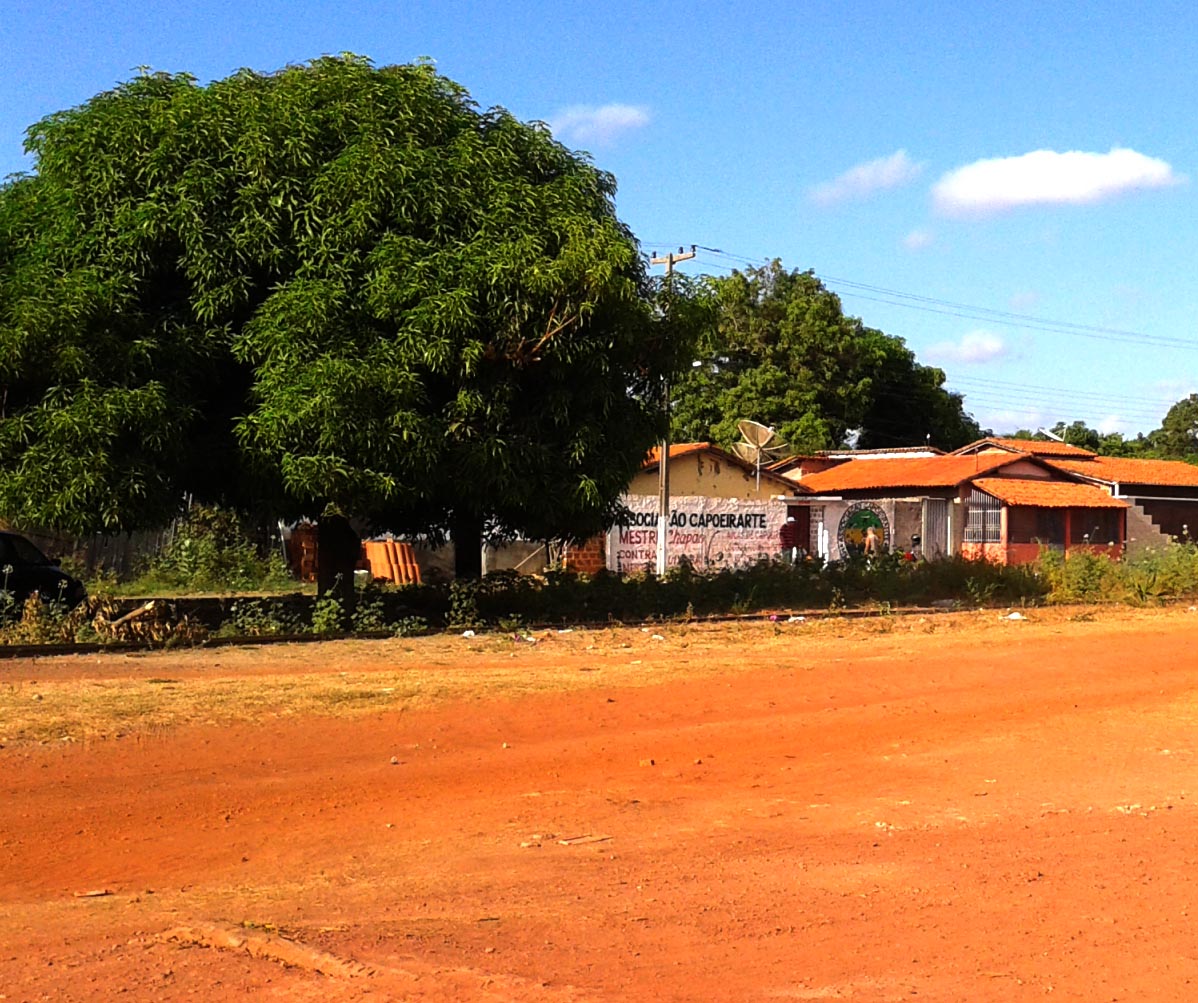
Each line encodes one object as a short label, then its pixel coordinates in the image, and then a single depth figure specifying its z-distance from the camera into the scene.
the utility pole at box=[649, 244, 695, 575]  29.47
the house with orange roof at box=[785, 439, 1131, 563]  36.28
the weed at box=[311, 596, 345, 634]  18.09
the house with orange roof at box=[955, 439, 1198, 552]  46.75
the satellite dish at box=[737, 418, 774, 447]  36.66
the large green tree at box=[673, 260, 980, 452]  58.59
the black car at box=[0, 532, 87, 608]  19.56
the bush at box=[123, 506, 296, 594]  29.25
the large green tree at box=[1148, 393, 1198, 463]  91.88
